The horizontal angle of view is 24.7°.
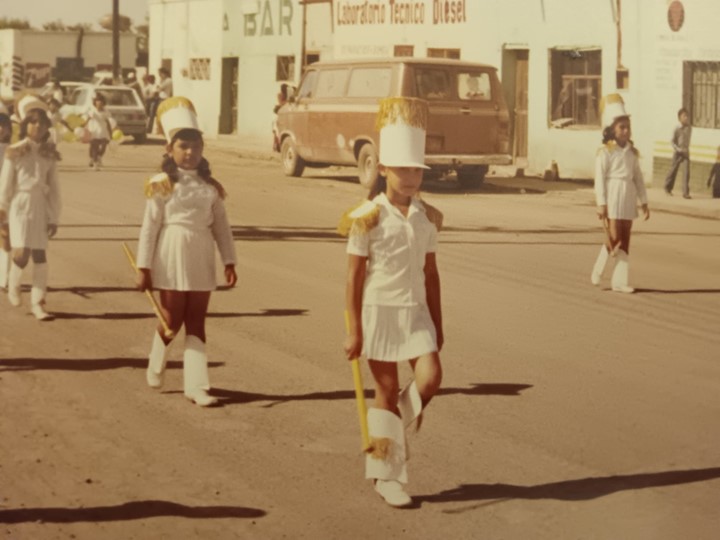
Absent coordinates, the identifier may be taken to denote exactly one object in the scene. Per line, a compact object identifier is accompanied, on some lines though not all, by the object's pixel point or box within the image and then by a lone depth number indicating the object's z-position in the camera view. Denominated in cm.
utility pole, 5733
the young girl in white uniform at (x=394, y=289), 735
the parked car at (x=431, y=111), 2700
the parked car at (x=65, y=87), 4619
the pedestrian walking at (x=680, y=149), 2733
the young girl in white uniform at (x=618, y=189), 1476
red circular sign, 2856
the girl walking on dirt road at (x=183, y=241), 972
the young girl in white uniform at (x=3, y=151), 1448
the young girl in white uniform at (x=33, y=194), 1298
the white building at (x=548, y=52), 2853
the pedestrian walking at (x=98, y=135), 3253
